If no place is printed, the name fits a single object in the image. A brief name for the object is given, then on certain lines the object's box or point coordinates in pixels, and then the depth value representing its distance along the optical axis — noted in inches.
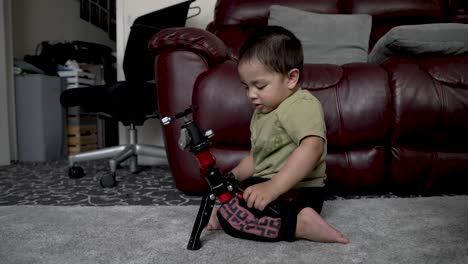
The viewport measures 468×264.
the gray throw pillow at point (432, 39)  48.6
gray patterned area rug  48.3
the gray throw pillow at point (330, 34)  67.1
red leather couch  45.6
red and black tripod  27.5
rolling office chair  65.5
